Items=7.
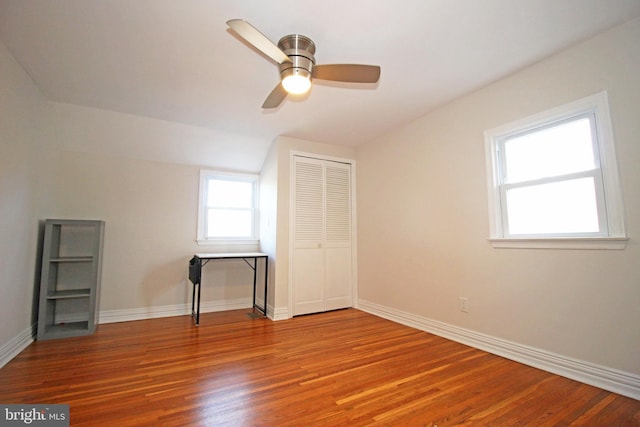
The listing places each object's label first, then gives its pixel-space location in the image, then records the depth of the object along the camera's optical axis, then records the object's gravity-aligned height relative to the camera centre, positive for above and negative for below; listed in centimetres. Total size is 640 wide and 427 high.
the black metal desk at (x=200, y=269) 345 -37
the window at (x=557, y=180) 201 +48
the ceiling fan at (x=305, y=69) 195 +121
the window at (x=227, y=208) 411 +49
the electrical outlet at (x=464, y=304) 280 -66
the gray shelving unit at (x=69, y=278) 291 -42
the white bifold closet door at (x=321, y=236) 388 +5
